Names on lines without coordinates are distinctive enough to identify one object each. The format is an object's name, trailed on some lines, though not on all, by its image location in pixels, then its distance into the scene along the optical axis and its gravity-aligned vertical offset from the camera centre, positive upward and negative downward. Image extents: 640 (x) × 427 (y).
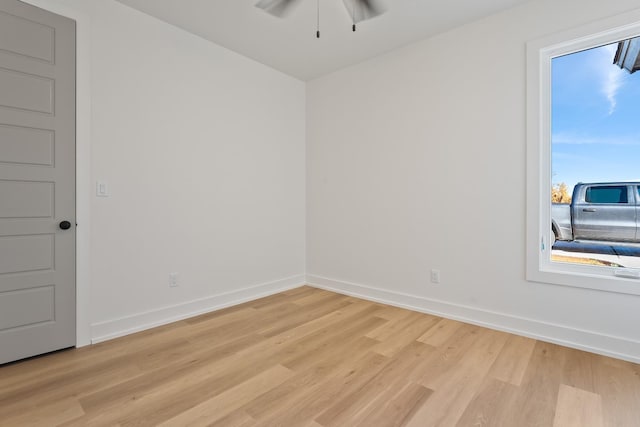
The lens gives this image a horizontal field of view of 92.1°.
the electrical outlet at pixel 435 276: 3.07 -0.64
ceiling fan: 2.33 +1.60
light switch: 2.50 +0.20
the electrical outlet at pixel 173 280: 2.94 -0.64
